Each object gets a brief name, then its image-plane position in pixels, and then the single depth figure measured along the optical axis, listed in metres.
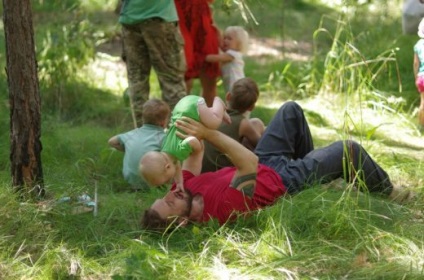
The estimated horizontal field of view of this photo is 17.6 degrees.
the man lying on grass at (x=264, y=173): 6.83
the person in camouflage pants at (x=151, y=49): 9.53
